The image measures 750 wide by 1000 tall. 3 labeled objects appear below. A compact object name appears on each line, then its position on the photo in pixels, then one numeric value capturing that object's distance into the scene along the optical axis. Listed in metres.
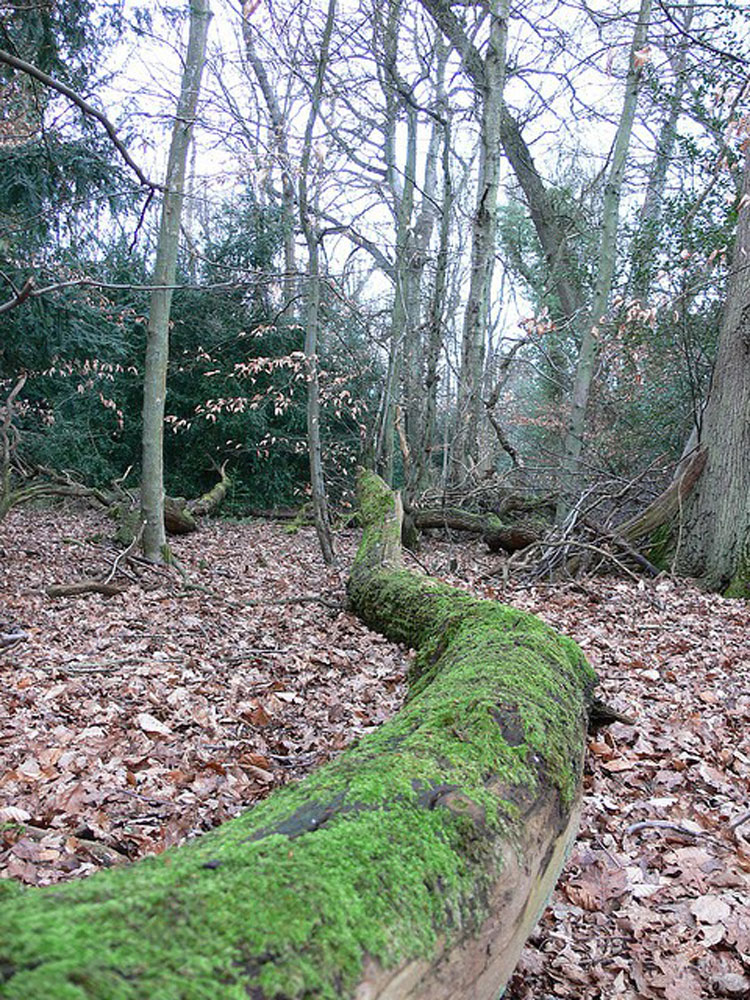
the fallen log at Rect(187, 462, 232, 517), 14.55
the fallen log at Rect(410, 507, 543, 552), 10.41
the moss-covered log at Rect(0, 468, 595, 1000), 1.11
